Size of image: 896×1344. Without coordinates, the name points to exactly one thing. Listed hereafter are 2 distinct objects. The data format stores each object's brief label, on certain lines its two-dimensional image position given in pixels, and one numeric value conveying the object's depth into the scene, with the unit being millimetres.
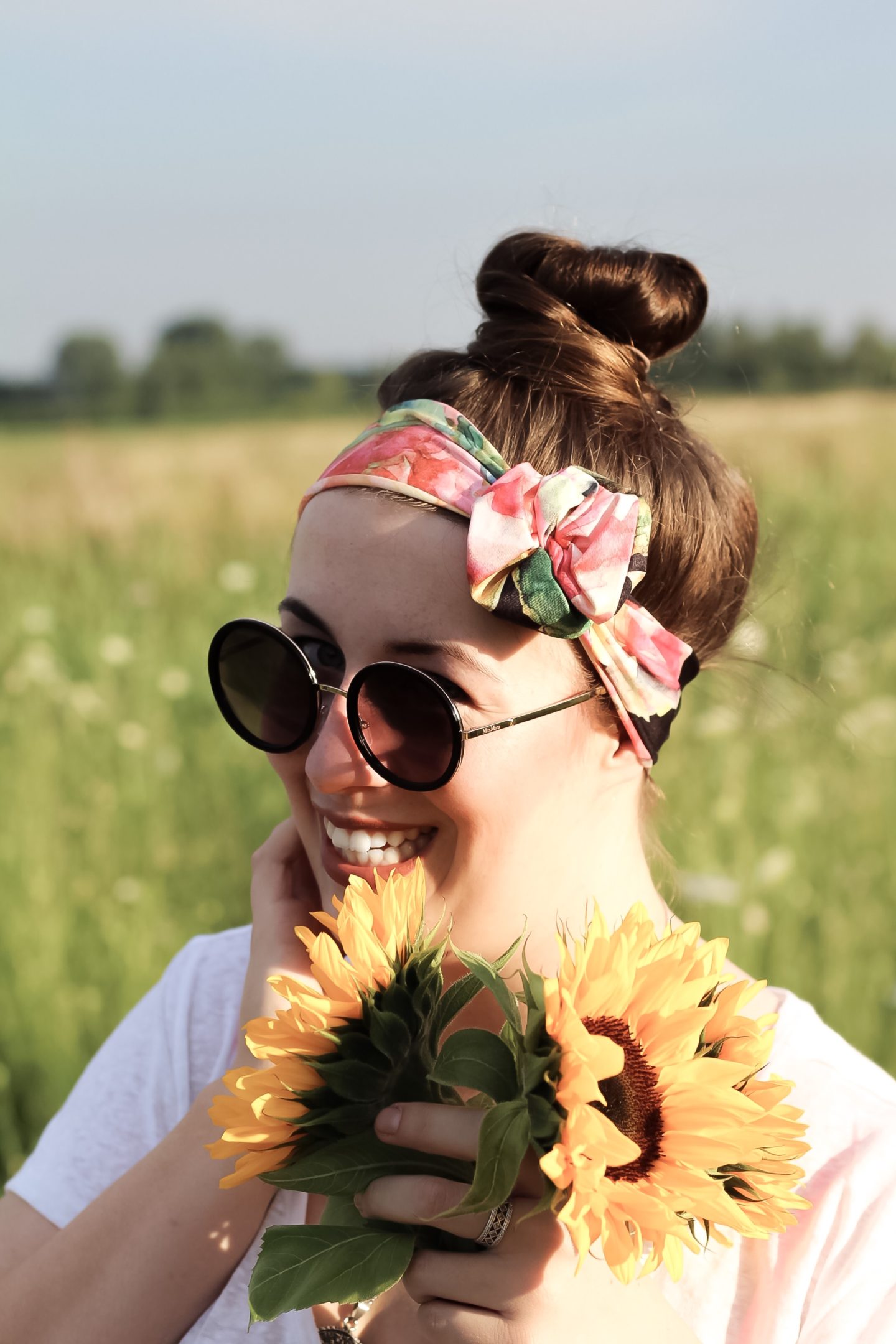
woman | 1196
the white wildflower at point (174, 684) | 2426
